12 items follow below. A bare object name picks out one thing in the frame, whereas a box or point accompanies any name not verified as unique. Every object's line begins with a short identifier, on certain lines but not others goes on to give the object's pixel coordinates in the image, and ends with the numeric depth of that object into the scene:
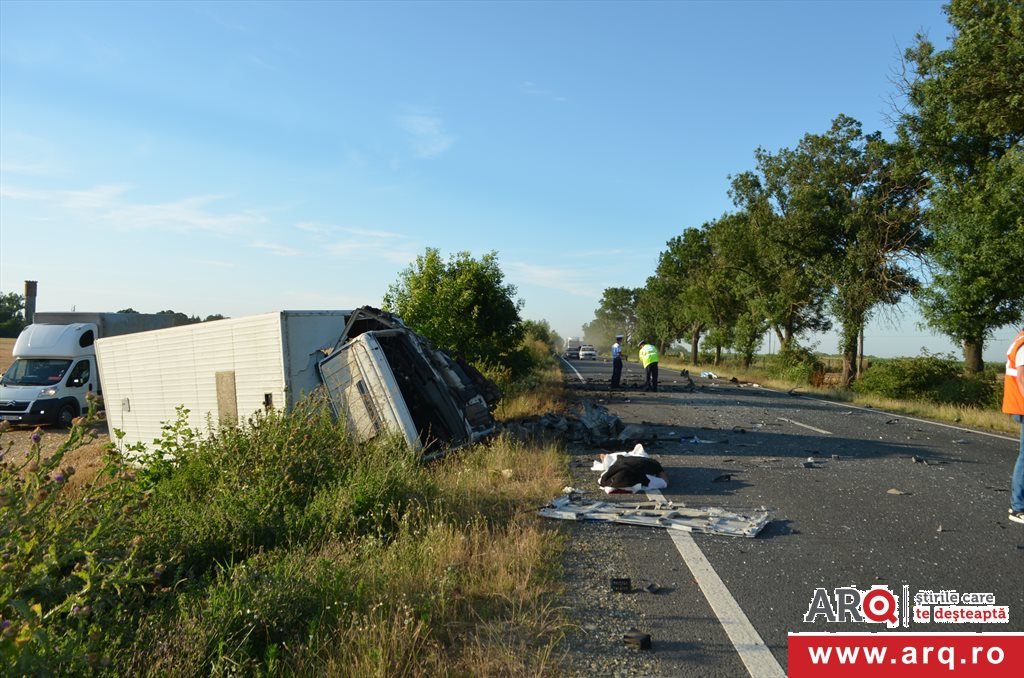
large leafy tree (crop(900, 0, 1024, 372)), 17.42
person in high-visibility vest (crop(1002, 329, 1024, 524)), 6.47
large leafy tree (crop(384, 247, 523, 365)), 17.81
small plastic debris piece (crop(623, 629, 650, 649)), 3.88
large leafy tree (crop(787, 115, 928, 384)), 27.02
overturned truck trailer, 9.41
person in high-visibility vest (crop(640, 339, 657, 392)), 22.84
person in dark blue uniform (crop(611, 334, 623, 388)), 23.25
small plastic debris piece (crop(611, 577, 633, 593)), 4.79
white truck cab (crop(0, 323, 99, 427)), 19.98
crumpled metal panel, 6.22
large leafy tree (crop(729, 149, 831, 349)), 29.52
